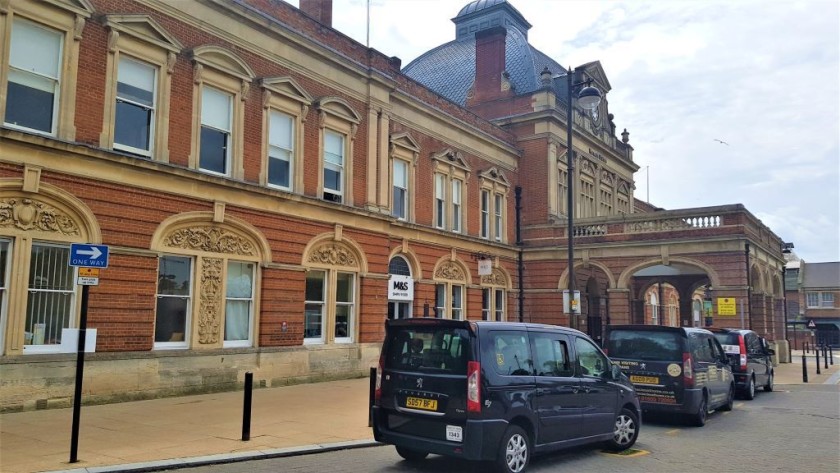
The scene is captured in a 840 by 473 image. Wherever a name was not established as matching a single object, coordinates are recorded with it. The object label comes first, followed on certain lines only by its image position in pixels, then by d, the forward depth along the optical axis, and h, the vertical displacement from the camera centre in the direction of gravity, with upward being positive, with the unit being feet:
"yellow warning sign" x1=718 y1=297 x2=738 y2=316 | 83.97 +1.76
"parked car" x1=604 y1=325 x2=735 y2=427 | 39.50 -2.93
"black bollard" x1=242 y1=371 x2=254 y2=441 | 31.32 -4.83
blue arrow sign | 28.25 +2.33
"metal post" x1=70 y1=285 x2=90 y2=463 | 26.68 -3.07
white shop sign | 73.37 +2.96
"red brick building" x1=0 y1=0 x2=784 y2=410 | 41.93 +9.59
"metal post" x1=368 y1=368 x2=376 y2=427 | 35.08 -3.96
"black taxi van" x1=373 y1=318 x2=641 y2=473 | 24.85 -3.09
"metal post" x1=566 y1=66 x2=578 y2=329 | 60.23 +9.63
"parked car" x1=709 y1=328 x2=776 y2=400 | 54.65 -3.16
